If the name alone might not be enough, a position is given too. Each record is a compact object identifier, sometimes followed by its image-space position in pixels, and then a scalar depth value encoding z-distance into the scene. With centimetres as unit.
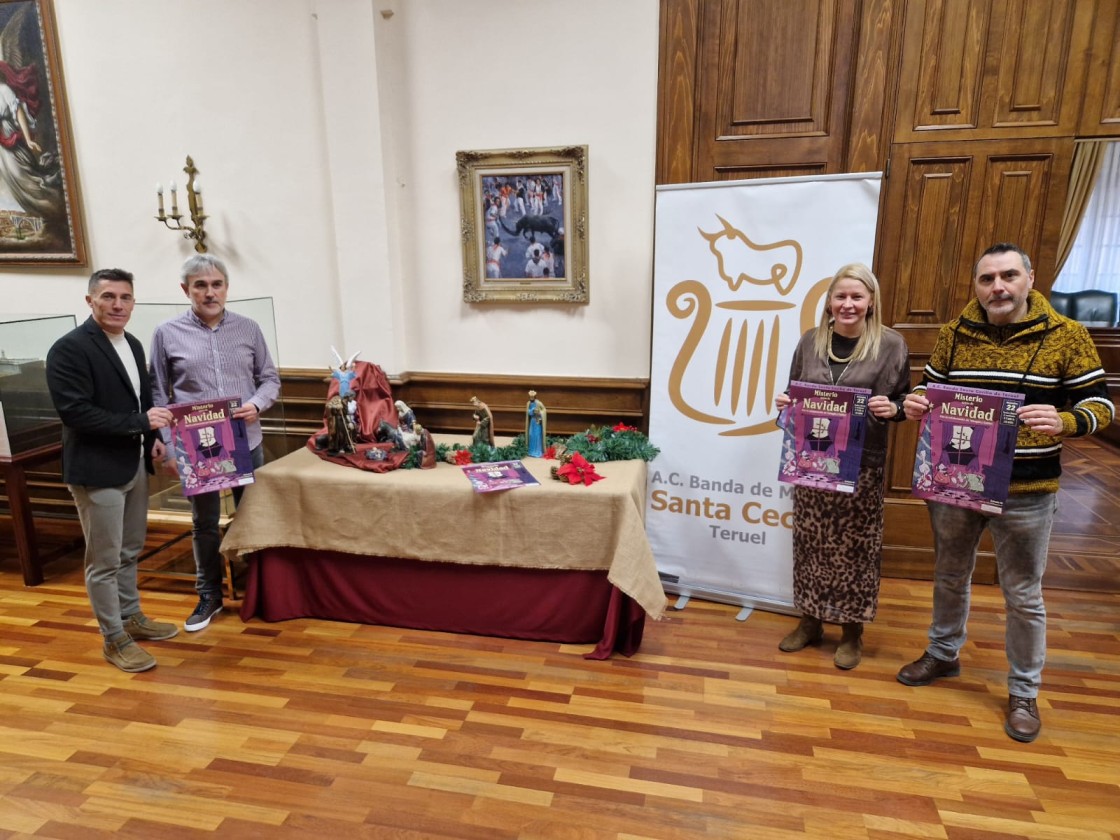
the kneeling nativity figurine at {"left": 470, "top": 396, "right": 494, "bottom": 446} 309
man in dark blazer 235
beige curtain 776
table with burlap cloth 262
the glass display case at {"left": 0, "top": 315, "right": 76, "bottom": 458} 325
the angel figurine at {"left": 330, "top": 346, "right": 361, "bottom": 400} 295
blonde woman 235
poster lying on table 267
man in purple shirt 268
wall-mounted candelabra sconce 360
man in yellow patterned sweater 202
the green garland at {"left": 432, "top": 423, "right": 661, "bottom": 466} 300
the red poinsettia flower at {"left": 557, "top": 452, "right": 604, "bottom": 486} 271
